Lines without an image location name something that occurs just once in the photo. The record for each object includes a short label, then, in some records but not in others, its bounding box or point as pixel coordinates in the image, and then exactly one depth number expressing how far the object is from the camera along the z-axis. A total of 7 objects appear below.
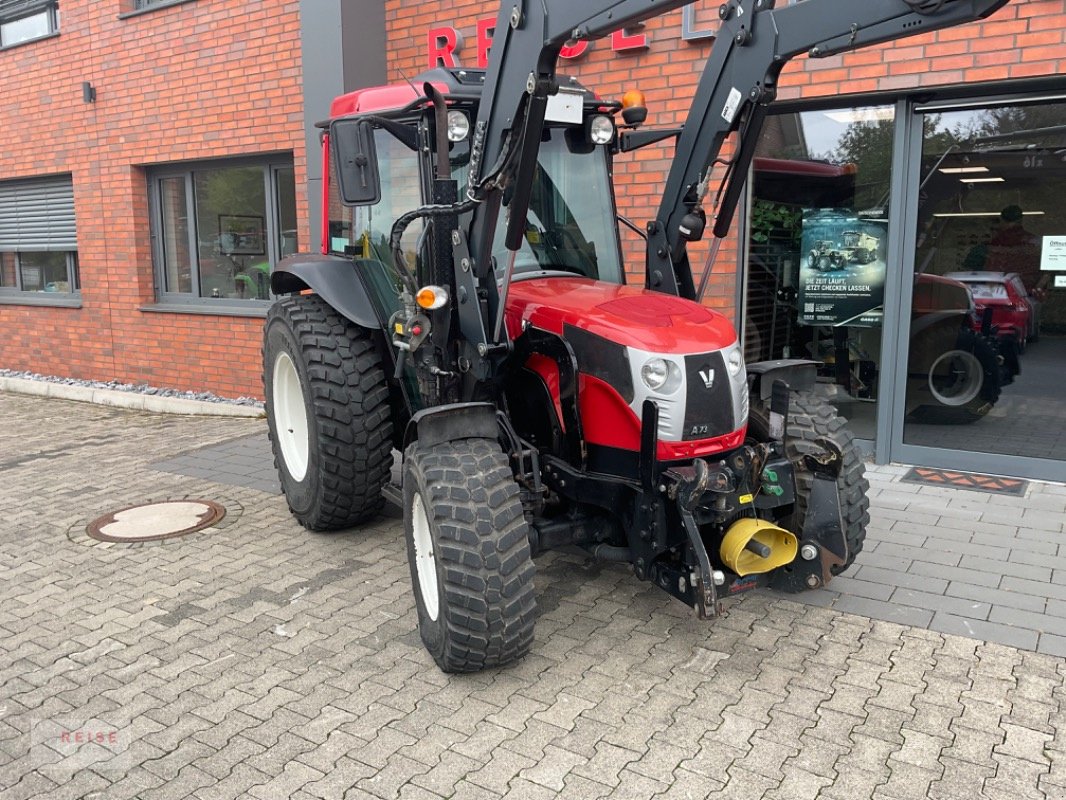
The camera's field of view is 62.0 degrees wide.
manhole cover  5.14
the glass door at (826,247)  6.35
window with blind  10.38
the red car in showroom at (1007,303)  6.01
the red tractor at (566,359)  3.27
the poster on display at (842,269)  6.40
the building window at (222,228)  8.77
